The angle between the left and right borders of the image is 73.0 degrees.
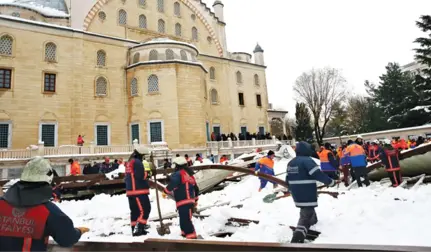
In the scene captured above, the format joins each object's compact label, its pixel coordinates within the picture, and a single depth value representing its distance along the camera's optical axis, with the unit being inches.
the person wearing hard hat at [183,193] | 206.5
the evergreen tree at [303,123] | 1533.0
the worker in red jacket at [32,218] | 89.0
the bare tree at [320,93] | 1542.8
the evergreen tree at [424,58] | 1063.0
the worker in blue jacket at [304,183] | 187.8
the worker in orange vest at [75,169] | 568.9
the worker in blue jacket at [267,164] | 409.7
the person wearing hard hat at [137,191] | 232.7
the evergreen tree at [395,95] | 1320.1
